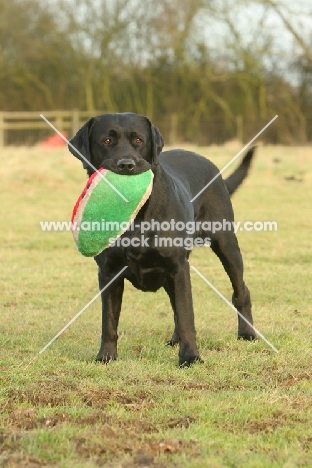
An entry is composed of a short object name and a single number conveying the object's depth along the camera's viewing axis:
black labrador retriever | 8.32
